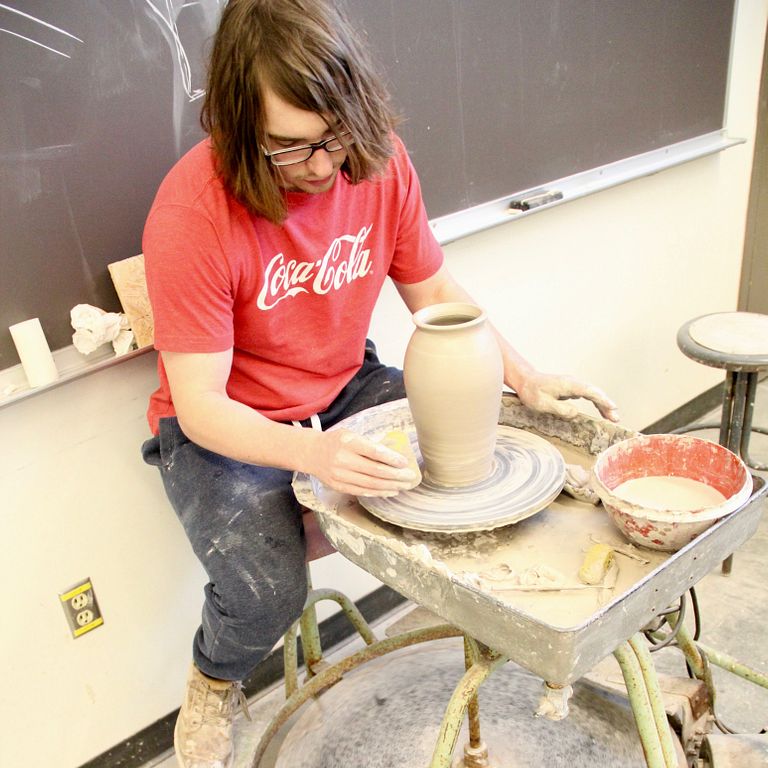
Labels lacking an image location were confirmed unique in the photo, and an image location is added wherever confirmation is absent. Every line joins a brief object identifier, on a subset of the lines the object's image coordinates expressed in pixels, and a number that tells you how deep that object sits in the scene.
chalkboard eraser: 1.99
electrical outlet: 1.60
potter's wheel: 1.11
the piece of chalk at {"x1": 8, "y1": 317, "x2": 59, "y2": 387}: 1.34
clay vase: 1.13
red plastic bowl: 1.00
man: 1.11
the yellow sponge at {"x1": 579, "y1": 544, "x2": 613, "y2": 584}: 1.04
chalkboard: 1.30
